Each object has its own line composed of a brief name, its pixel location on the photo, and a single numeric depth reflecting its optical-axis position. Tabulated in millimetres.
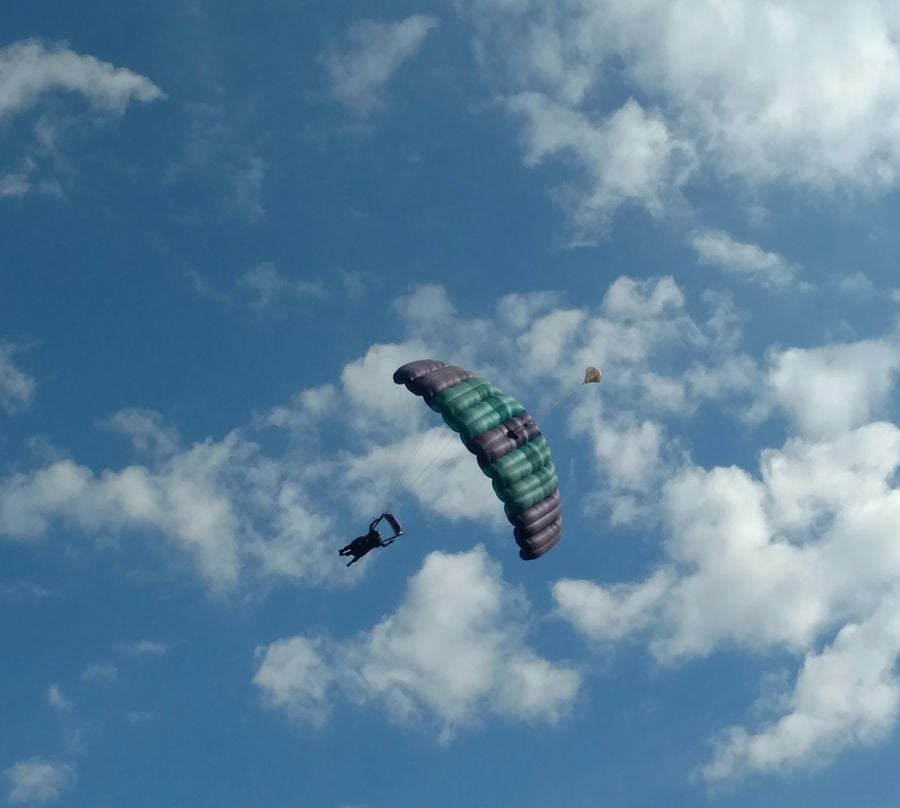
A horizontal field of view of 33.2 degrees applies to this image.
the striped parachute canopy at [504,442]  67000
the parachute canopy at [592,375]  70688
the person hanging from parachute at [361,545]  67625
